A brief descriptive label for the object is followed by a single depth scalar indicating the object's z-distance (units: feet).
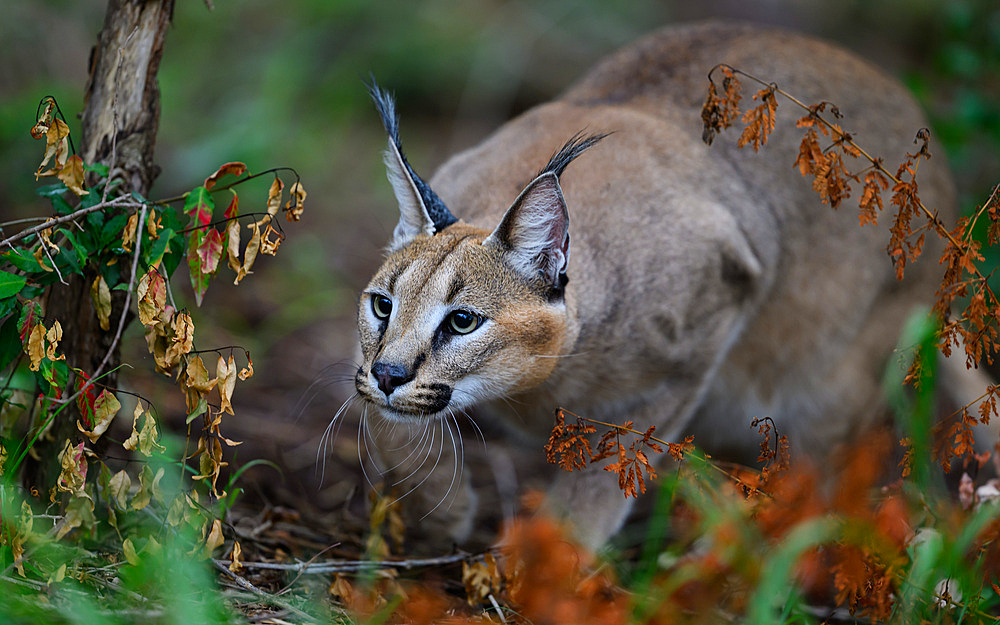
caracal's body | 21.99
